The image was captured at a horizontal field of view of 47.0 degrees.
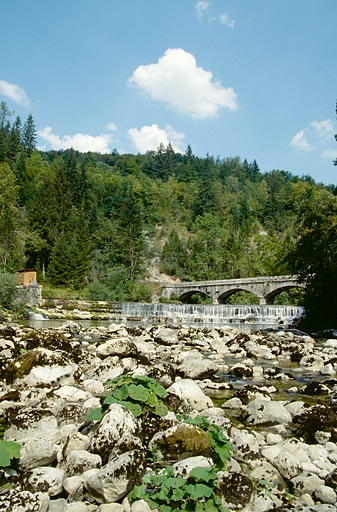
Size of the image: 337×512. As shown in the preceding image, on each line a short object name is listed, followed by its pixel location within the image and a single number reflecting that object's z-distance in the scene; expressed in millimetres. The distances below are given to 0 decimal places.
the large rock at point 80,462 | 4031
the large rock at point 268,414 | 5848
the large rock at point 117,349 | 10195
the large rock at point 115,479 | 3518
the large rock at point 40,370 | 7414
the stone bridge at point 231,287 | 46594
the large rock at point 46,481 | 3656
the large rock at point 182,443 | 4289
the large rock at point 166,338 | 15211
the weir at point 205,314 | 33219
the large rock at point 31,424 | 4863
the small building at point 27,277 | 45731
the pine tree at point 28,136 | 115312
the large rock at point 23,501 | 3219
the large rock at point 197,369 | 8797
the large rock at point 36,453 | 4035
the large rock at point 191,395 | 6410
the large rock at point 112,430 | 4277
